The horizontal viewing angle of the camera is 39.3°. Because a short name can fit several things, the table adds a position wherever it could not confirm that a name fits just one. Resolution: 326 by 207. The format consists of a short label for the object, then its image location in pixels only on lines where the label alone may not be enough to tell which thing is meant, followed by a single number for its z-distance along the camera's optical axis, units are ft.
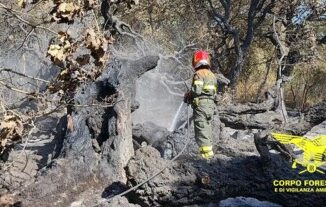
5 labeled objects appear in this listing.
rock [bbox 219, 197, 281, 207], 16.18
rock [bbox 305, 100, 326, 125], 17.70
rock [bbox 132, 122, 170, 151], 22.16
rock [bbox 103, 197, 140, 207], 14.37
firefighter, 19.20
